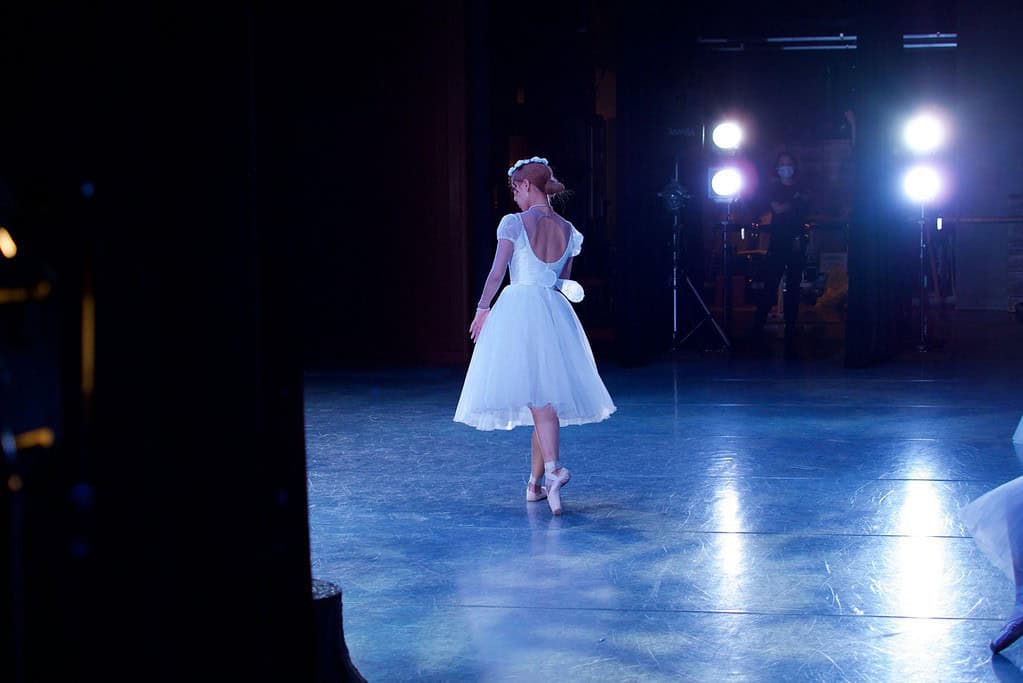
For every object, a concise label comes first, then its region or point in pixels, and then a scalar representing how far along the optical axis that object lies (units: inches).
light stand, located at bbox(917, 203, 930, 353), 418.6
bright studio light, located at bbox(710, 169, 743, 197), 468.4
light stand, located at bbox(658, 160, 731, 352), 424.2
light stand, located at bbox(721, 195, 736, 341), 457.6
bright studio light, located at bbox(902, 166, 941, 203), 427.2
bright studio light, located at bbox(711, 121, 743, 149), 536.7
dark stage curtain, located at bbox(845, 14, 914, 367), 377.7
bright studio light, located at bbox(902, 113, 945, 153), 466.6
